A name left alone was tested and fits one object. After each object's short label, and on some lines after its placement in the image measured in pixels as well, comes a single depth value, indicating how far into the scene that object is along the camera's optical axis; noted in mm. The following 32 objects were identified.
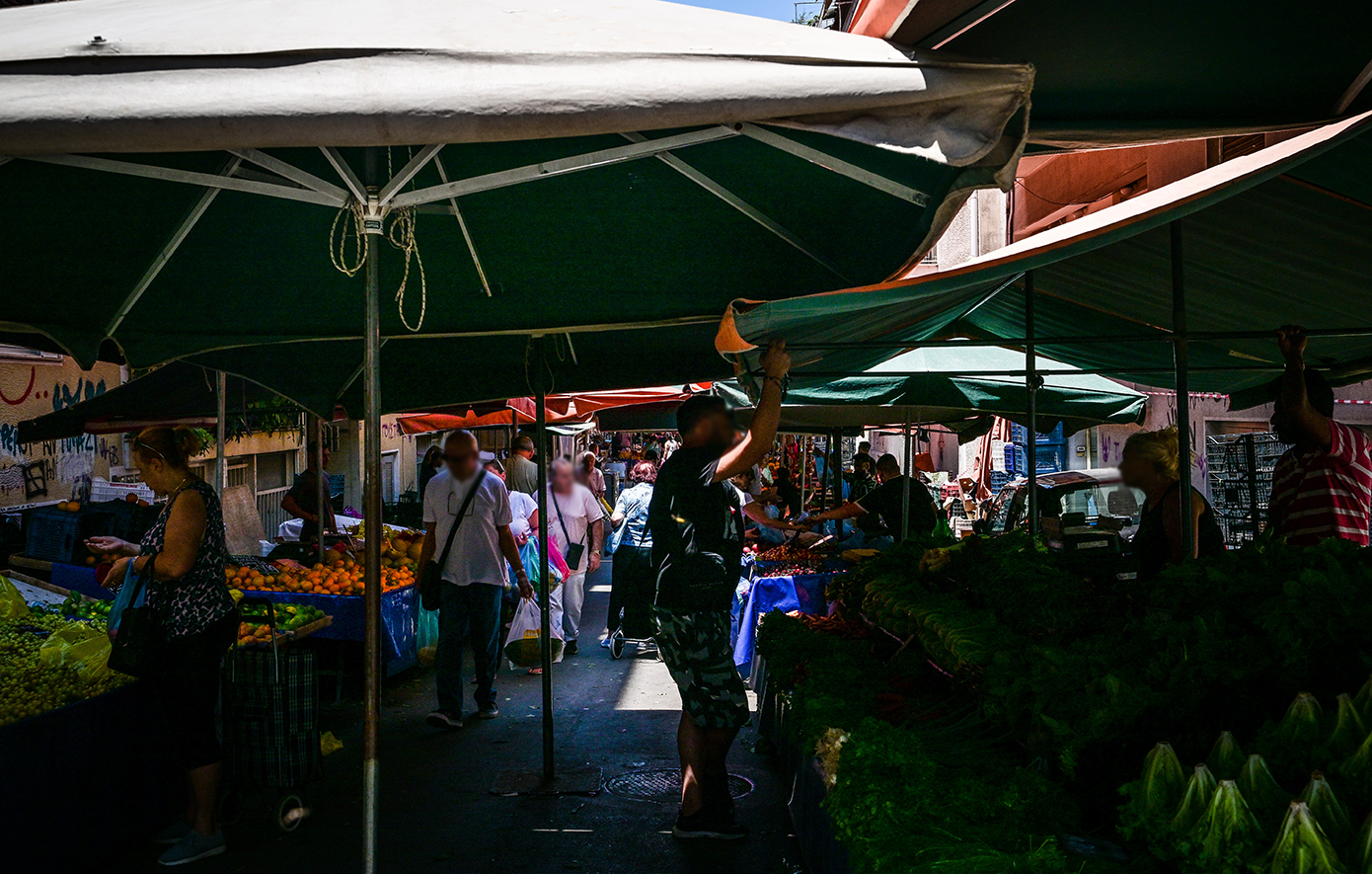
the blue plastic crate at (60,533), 8016
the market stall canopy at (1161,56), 2414
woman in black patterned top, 4328
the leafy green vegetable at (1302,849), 1930
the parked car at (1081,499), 11039
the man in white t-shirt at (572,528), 9461
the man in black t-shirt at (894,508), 9227
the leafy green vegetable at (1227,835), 2066
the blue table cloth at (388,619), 7430
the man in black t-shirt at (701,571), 4410
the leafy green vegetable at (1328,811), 2053
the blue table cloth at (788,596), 7891
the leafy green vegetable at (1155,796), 2268
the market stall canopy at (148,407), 7949
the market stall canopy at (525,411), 12508
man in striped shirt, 4375
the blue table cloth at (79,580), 7812
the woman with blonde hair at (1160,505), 4684
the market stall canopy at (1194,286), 3098
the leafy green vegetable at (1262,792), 2164
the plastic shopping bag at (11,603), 5672
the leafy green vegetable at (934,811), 2430
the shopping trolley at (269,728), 5000
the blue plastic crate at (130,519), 8445
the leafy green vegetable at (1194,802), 2188
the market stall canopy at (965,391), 7574
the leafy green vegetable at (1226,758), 2348
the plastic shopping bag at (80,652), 4613
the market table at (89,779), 3992
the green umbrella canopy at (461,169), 1843
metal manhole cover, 5531
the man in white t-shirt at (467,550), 6895
